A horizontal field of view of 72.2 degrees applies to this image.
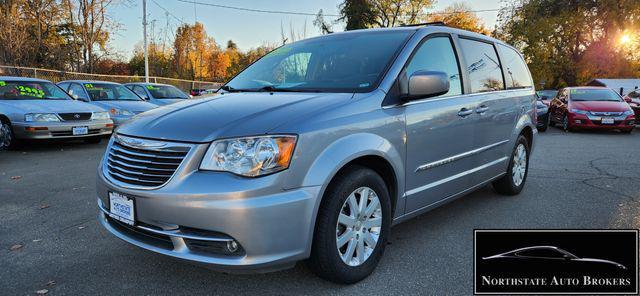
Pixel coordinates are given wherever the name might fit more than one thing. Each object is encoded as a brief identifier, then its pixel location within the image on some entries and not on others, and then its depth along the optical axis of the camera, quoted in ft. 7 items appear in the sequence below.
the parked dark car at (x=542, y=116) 40.81
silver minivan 7.43
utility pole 77.56
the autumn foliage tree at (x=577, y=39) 100.58
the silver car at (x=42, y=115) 25.76
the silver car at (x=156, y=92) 39.83
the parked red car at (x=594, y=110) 40.29
